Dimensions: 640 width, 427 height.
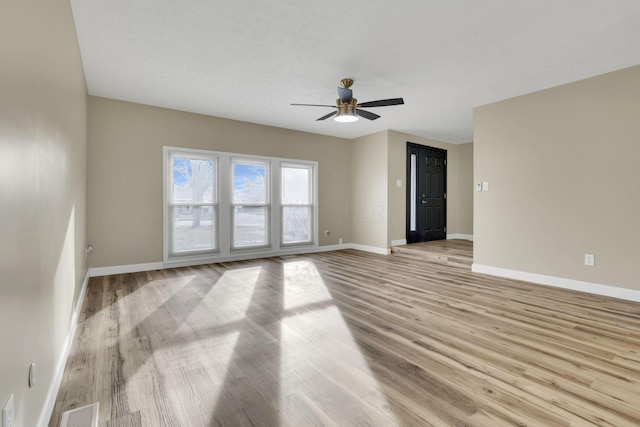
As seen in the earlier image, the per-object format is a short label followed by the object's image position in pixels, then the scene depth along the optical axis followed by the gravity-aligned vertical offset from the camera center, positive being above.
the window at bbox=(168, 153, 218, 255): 5.10 +0.10
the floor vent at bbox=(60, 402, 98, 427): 1.47 -1.04
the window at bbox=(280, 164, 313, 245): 6.39 +0.12
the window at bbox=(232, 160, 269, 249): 5.72 +0.12
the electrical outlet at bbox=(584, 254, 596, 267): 3.63 -0.60
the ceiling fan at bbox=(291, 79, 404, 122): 3.67 +1.30
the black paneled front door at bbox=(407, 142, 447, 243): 6.92 +0.39
